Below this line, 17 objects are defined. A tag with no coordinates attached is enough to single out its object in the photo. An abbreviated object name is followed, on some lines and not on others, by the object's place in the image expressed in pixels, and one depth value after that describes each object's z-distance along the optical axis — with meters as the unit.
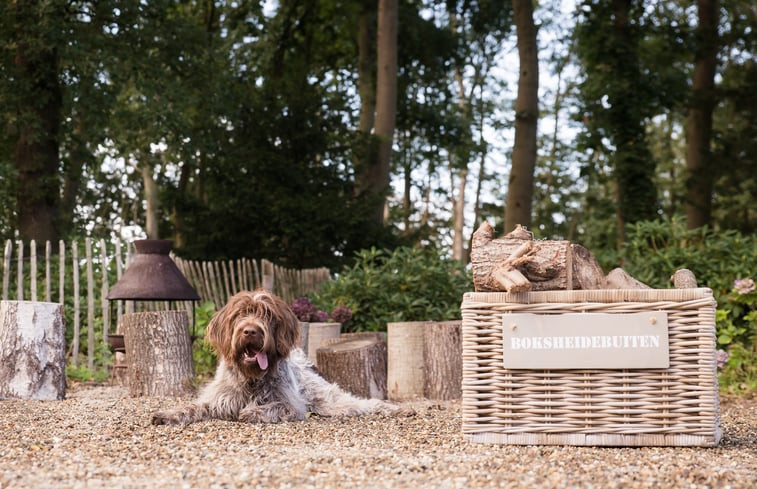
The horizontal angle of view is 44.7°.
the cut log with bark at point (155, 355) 7.65
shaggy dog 5.62
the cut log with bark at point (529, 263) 4.84
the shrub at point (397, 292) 11.44
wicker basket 4.70
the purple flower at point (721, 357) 8.74
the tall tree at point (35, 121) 14.79
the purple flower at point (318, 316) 9.69
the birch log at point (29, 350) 7.35
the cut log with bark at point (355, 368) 7.69
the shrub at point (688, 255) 10.38
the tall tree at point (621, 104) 17.67
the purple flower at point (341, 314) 10.46
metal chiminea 8.61
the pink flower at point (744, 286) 9.62
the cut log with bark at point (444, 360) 8.34
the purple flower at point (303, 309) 9.47
